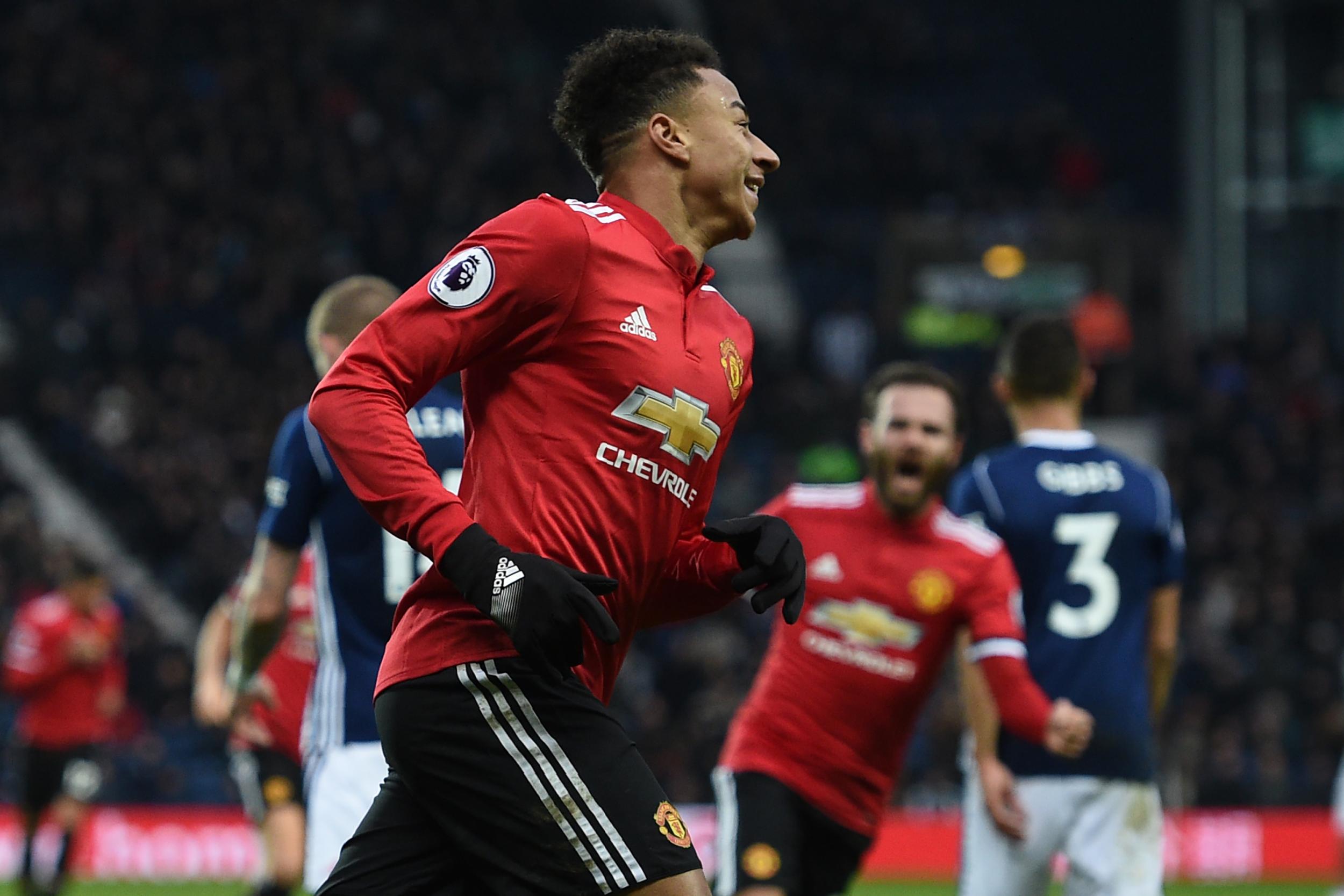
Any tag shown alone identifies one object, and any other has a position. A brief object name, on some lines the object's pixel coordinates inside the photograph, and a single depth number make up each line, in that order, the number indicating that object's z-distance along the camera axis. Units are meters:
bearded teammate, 10.63
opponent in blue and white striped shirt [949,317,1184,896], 10.72
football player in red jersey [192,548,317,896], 14.52
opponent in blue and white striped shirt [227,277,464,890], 10.05
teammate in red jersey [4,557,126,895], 24.31
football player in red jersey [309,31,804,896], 6.08
